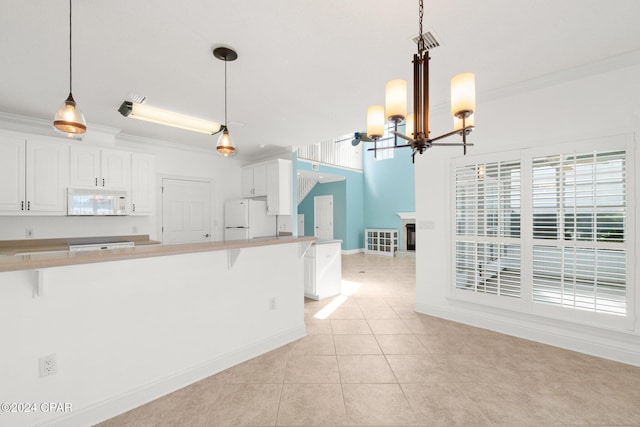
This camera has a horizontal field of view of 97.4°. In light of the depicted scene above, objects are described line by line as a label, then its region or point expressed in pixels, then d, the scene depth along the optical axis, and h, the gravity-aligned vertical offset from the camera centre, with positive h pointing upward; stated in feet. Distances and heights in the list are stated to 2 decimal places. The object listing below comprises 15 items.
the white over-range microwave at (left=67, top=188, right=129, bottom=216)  12.39 +0.63
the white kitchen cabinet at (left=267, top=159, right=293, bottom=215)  17.39 +1.73
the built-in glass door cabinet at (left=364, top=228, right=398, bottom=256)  29.19 -2.87
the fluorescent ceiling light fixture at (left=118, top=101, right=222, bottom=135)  9.52 +3.45
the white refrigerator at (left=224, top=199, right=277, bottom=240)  17.37 -0.31
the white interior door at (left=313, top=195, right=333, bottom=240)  31.99 -0.15
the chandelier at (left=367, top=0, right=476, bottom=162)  5.15 +2.15
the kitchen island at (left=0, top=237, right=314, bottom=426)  5.21 -2.45
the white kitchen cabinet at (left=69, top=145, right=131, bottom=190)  12.51 +2.22
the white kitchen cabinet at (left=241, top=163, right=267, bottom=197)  18.20 +2.32
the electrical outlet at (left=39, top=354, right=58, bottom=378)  5.37 -2.88
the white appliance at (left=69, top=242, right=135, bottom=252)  12.31 -1.36
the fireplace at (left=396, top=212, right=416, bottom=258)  28.17 -2.08
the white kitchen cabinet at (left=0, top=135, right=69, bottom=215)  11.00 +1.67
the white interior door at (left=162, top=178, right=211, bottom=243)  16.61 +0.27
